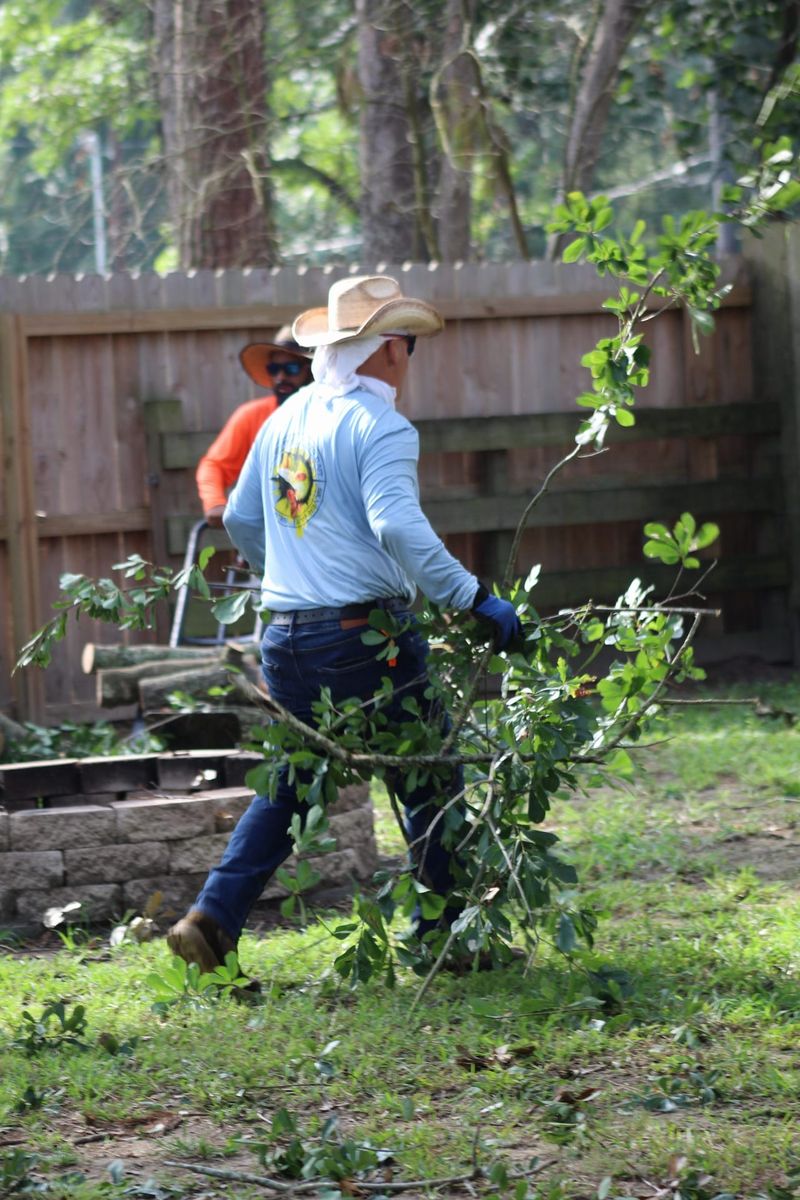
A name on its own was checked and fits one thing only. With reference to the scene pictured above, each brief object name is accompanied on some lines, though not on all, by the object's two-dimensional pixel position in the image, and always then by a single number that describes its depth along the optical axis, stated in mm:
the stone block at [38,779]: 11500
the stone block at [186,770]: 11891
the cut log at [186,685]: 14102
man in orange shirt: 15977
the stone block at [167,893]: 11281
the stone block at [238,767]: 12078
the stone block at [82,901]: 11125
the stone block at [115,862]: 11172
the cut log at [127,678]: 14500
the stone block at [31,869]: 11062
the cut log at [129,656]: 14812
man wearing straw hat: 9219
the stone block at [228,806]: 11469
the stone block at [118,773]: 11680
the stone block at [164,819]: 11234
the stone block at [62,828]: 11086
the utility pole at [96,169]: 57031
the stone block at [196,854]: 11383
